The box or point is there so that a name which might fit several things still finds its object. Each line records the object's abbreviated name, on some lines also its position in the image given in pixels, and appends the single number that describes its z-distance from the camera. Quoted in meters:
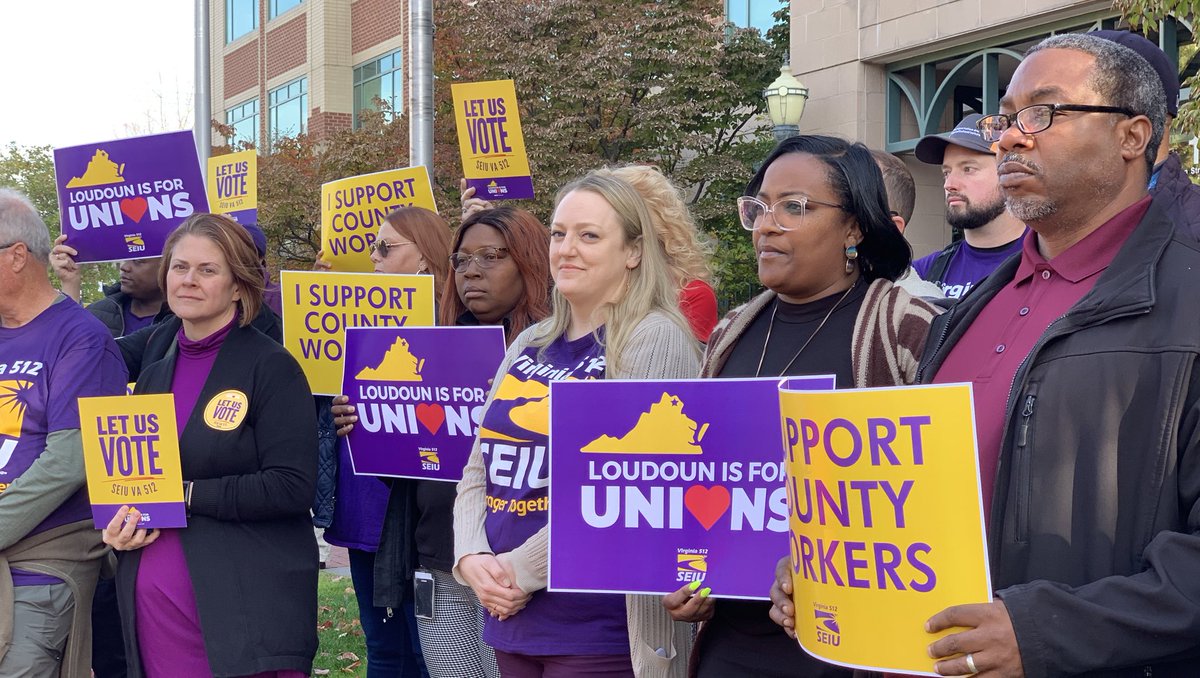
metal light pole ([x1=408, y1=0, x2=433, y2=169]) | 12.88
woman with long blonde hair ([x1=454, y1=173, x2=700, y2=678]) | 3.33
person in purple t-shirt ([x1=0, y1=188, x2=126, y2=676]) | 4.27
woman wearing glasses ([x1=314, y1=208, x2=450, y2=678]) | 4.86
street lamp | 14.70
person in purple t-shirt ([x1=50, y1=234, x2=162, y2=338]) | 6.12
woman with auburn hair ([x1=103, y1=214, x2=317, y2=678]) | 4.03
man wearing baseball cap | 4.74
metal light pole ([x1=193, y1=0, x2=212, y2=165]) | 16.08
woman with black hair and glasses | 2.86
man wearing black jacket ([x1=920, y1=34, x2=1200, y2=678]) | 2.01
